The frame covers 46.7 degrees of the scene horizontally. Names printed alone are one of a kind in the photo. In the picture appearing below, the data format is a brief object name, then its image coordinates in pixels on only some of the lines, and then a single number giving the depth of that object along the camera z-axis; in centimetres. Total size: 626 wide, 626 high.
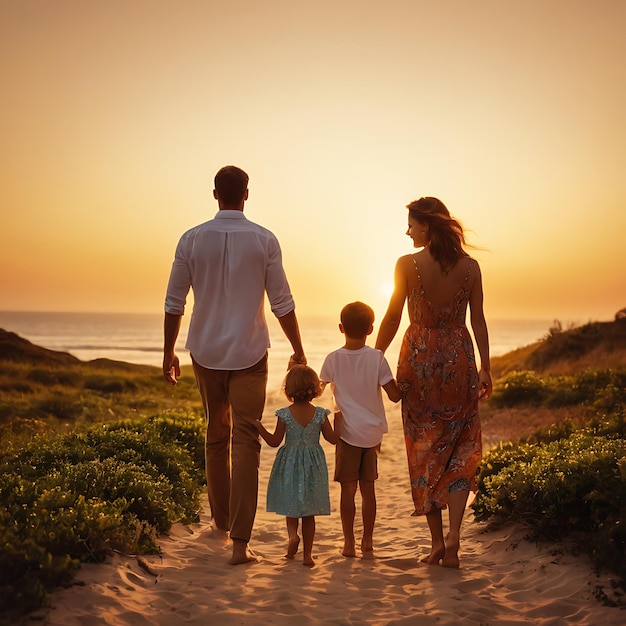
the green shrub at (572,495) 548
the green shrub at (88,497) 467
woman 585
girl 583
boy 589
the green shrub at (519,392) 1532
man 582
